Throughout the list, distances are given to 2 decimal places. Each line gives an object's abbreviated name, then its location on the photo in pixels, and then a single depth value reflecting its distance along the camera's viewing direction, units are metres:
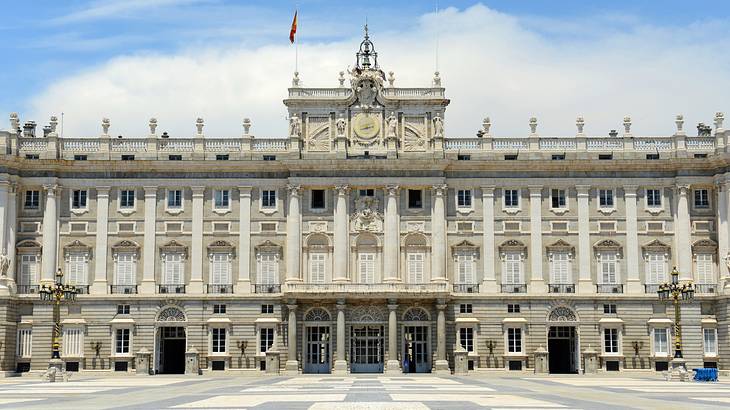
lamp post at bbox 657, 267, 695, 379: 51.62
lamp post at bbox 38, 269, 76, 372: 53.19
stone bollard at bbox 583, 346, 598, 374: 63.19
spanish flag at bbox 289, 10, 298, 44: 68.12
